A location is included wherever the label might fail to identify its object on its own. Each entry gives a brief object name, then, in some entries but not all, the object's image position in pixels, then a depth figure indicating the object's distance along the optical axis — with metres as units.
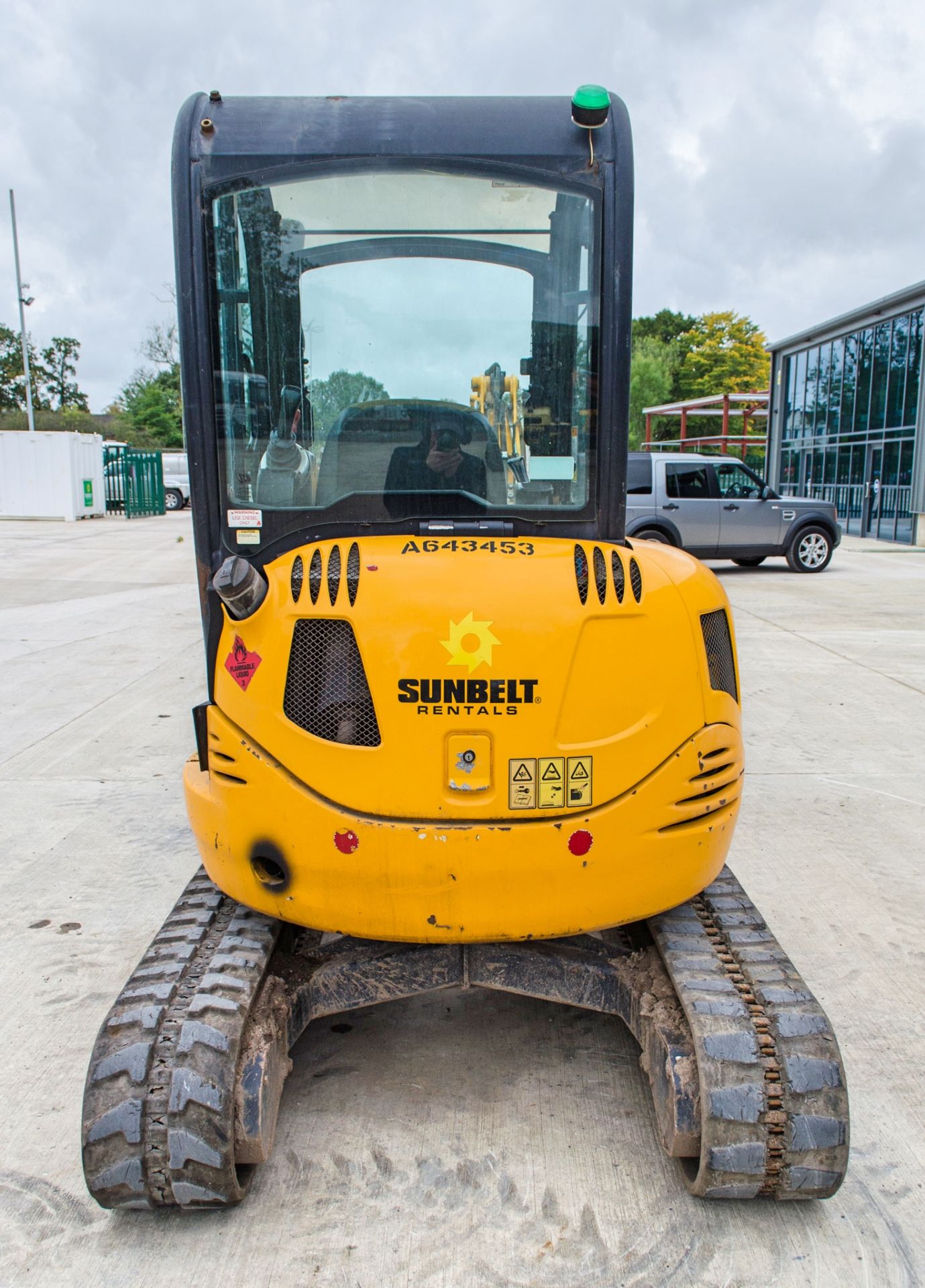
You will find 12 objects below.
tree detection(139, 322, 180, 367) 60.78
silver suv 15.53
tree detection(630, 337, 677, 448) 70.19
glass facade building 23.64
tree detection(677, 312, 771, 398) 71.25
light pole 35.91
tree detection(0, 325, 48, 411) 67.00
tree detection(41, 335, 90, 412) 75.31
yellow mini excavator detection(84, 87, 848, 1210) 2.51
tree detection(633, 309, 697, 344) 88.75
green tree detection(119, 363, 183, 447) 58.19
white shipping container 26.81
